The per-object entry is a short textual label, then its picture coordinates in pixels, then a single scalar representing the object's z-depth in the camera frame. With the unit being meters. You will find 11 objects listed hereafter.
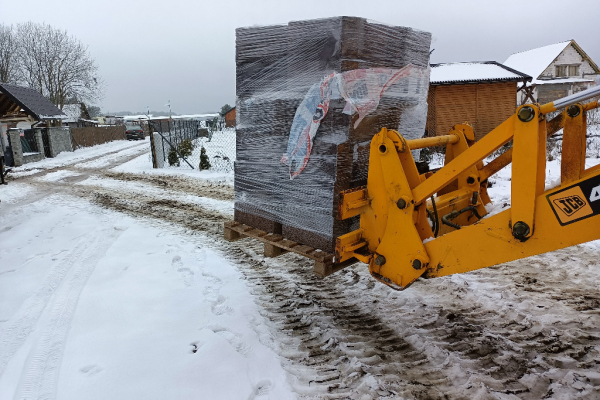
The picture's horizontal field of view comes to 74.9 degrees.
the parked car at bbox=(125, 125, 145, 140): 37.03
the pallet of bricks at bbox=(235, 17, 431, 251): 2.93
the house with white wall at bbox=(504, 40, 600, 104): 34.00
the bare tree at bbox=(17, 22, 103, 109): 35.78
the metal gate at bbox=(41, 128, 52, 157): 20.31
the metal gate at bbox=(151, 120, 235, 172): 13.52
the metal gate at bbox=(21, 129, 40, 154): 19.83
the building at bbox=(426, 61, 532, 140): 16.70
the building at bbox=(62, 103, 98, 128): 47.61
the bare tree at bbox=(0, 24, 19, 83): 35.75
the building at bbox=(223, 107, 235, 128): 58.59
